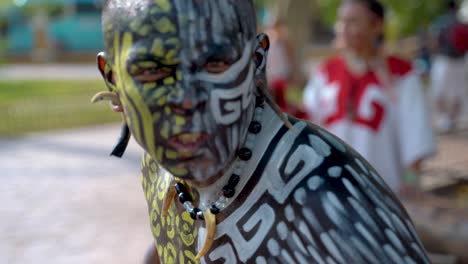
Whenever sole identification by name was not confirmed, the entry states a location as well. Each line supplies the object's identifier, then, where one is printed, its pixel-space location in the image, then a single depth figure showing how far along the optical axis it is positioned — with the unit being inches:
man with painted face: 44.4
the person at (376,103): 133.0
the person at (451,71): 389.1
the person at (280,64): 185.3
